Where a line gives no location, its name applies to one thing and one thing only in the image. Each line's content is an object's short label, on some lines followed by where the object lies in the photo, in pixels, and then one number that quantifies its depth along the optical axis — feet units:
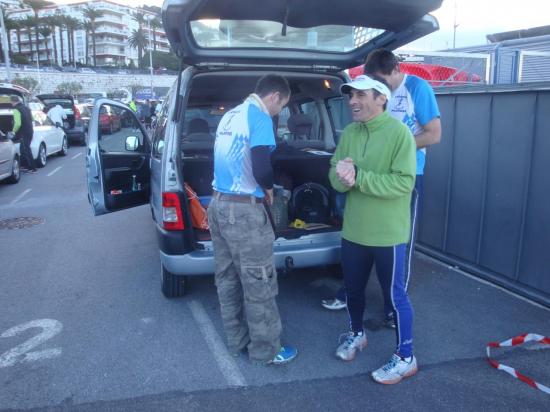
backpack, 14.66
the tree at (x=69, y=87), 223.71
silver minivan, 11.79
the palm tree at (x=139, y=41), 333.42
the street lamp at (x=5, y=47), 100.42
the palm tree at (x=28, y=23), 270.55
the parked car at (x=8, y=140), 32.89
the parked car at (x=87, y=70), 258.78
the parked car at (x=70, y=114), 62.64
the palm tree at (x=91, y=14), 296.51
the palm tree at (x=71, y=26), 290.76
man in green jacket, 9.18
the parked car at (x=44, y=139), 42.79
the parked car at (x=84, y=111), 70.75
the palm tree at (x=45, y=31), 282.87
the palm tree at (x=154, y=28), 303.23
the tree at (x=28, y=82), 192.39
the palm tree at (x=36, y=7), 273.75
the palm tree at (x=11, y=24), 241.10
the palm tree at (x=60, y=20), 288.51
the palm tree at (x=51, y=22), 284.20
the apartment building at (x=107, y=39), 384.47
